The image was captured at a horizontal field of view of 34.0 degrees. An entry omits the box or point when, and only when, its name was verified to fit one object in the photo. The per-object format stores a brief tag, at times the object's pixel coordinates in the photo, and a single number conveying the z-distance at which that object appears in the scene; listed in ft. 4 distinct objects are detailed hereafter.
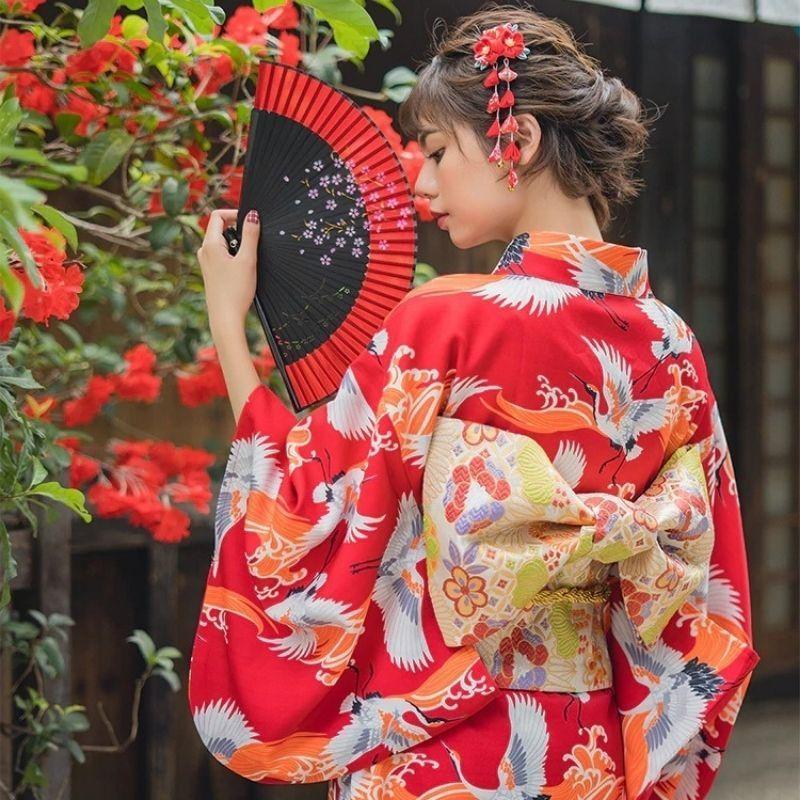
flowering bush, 7.55
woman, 5.67
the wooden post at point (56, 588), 8.99
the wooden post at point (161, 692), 10.69
